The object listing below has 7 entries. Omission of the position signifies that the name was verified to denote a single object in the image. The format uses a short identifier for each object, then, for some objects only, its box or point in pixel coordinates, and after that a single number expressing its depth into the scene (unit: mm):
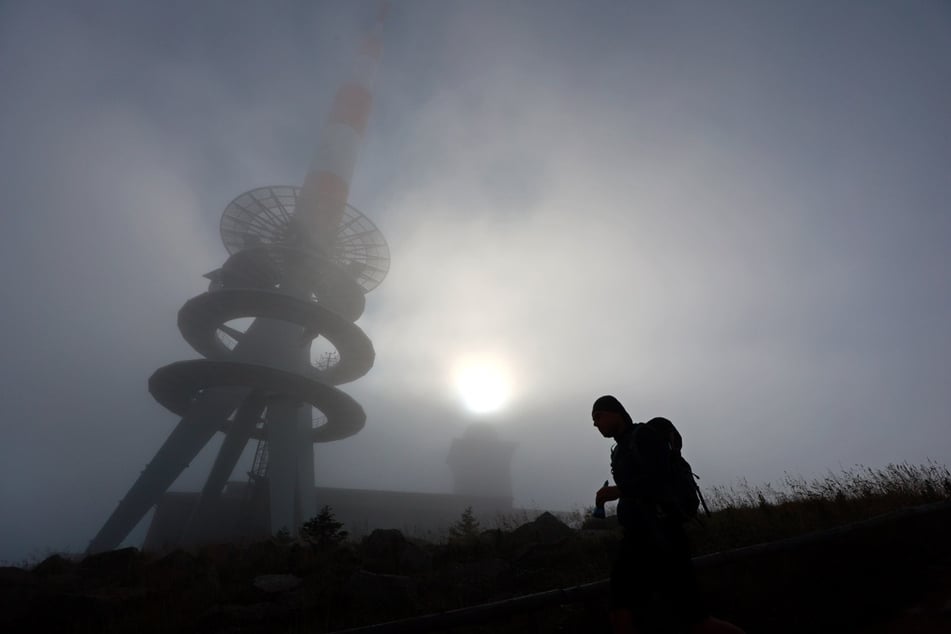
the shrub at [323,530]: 10906
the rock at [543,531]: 8719
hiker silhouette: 2502
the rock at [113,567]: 8430
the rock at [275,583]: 6512
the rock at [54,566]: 9687
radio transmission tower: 22438
